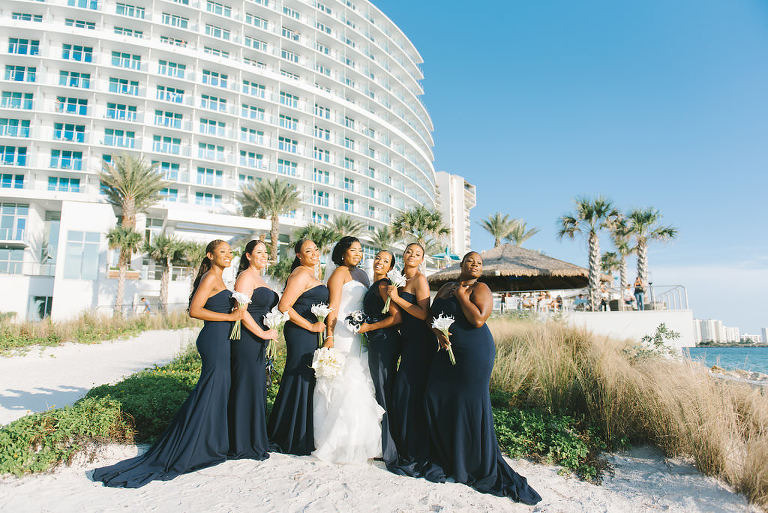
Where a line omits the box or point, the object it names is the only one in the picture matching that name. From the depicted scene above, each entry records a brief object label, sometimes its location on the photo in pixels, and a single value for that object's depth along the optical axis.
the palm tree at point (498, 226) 46.47
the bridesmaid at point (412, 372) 4.09
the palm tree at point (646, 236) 28.40
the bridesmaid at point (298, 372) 4.39
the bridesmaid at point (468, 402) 3.77
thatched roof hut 17.42
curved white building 35.78
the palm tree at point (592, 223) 22.77
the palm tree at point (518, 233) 46.94
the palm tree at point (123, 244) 26.52
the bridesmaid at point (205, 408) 3.87
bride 4.11
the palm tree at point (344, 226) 36.78
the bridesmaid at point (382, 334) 4.23
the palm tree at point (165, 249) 29.11
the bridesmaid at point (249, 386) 4.26
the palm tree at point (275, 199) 33.44
